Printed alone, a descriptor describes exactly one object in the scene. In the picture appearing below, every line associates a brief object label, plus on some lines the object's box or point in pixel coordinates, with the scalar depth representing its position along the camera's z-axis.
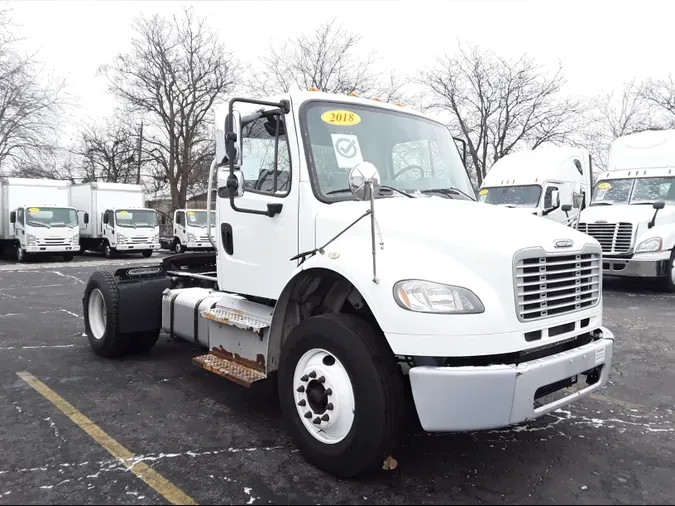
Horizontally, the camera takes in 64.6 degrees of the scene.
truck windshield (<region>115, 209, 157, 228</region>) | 24.06
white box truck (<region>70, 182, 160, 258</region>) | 23.98
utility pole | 36.34
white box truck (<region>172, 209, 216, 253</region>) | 26.17
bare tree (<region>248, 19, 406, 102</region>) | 31.88
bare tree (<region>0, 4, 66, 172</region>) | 28.83
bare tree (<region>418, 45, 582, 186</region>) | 30.73
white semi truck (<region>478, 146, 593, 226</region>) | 14.74
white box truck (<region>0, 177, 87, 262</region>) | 21.77
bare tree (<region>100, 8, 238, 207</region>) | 35.34
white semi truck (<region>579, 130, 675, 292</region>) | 11.36
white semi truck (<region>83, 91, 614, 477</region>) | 2.93
